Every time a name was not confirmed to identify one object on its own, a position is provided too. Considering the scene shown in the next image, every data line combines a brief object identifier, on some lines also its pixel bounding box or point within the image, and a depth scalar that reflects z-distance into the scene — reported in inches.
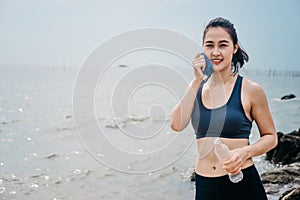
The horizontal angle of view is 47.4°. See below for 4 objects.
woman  92.7
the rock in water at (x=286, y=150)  429.7
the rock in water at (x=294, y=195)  211.3
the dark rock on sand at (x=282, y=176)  320.8
